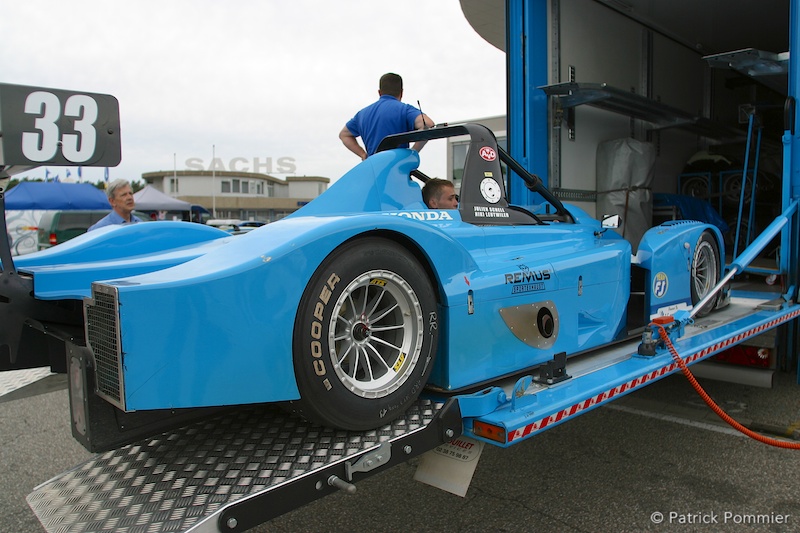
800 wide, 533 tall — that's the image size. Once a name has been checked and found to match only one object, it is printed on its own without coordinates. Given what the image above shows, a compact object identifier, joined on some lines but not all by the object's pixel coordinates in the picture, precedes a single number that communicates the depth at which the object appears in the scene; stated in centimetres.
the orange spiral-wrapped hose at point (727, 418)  306
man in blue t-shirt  401
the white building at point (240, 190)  5122
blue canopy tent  1895
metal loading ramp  185
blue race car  182
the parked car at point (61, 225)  1625
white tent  2298
